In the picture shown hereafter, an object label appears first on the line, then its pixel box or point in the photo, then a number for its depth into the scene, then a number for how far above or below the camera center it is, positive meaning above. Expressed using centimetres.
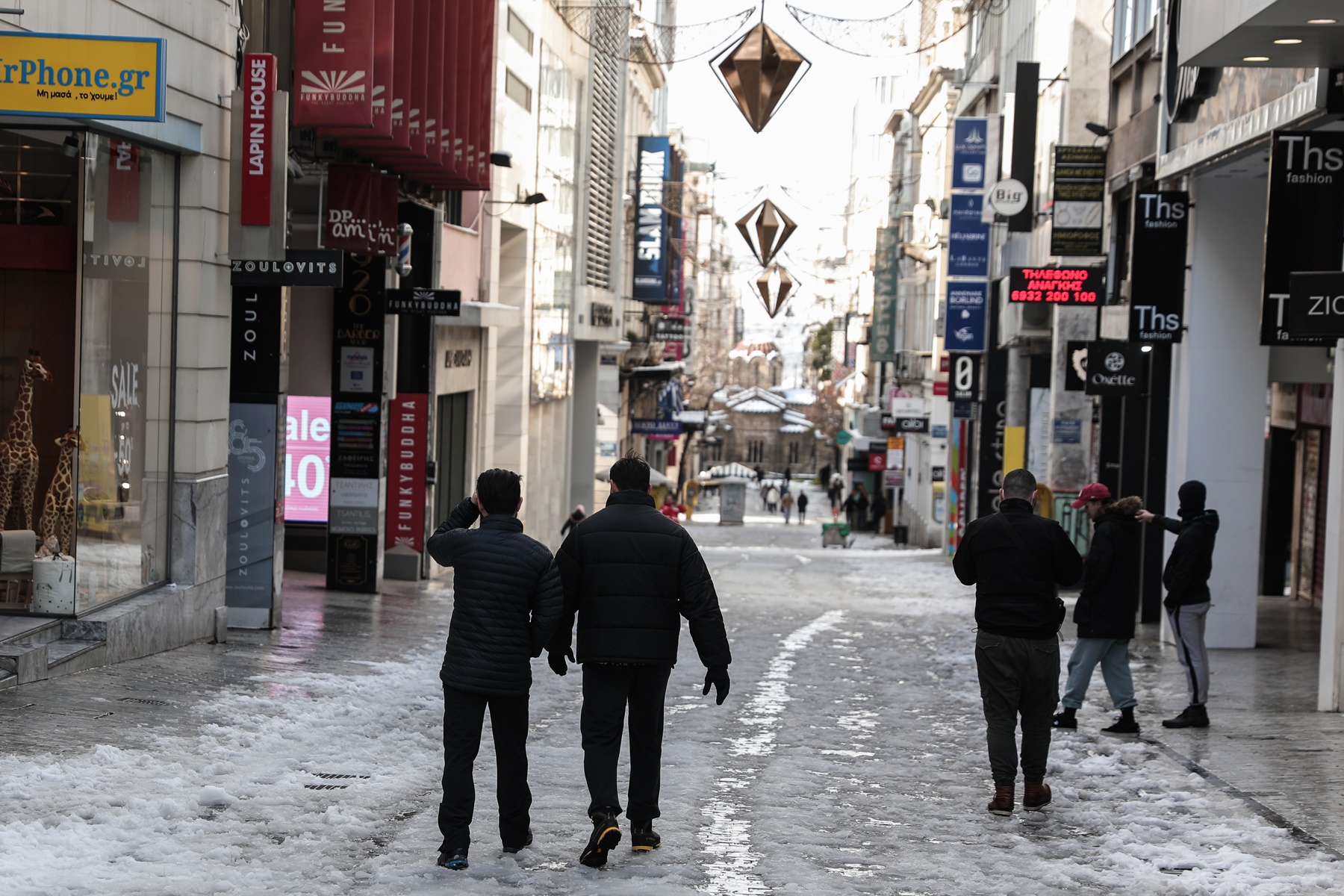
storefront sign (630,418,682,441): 5641 -122
